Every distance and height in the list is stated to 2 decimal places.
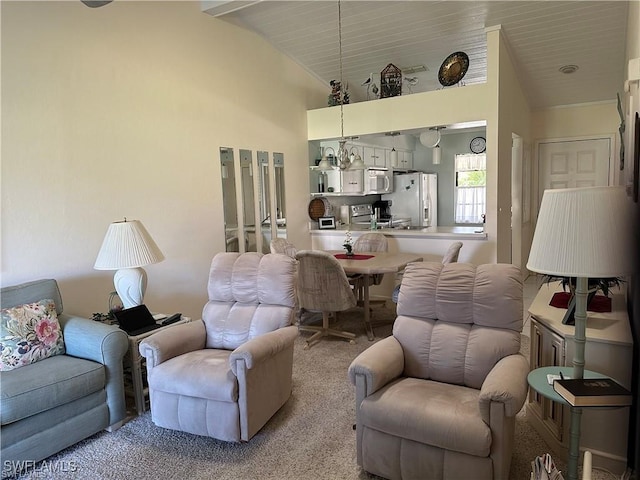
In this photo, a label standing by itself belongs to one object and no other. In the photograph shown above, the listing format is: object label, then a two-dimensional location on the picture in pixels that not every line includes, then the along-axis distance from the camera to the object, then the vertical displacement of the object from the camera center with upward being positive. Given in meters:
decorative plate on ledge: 4.80 +1.48
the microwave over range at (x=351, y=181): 6.19 +0.30
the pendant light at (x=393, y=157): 7.15 +0.74
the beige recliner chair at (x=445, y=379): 1.79 -0.88
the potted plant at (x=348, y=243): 4.73 -0.50
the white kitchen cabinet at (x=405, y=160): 7.93 +0.76
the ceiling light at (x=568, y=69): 5.19 +1.55
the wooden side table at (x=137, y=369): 2.81 -1.07
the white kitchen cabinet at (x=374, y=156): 6.56 +0.72
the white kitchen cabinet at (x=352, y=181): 6.28 +0.29
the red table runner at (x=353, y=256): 4.58 -0.61
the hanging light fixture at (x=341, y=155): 4.60 +0.51
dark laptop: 2.88 -0.78
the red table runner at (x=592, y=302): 2.49 -0.65
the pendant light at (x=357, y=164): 4.64 +0.40
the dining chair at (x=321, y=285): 3.81 -0.76
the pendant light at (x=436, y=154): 6.31 +0.66
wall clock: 7.87 +0.98
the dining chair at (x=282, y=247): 4.73 -0.49
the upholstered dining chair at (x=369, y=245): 5.09 -0.54
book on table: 1.60 -0.77
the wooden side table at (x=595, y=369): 2.10 -0.90
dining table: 3.99 -0.62
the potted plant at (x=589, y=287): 2.29 -0.52
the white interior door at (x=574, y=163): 6.46 +0.49
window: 8.05 +0.18
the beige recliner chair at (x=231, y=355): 2.35 -0.93
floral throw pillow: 2.40 -0.73
